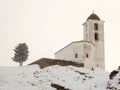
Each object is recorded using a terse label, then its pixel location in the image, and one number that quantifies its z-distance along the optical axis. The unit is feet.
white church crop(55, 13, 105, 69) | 205.57
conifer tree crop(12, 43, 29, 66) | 209.87
